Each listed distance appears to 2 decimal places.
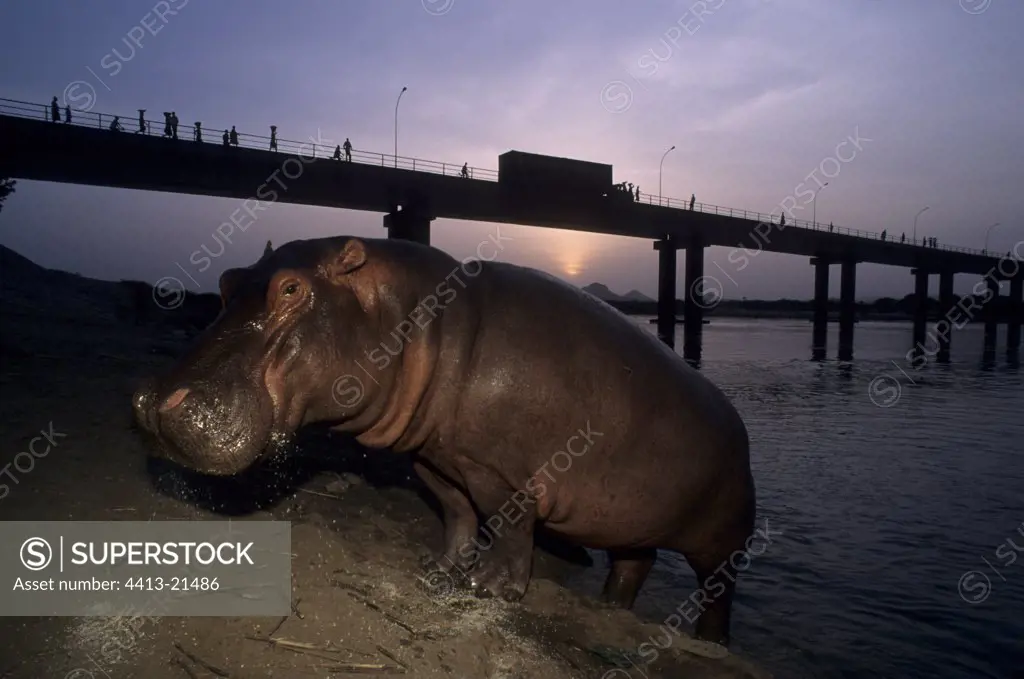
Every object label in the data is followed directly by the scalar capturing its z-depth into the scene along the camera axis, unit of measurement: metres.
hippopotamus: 2.30
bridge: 27.20
